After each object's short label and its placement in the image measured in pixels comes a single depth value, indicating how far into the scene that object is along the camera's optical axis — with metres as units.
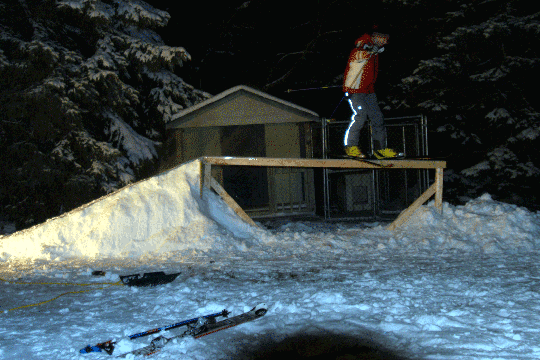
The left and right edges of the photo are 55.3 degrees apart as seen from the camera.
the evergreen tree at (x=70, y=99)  14.05
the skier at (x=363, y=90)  8.64
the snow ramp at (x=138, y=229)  7.93
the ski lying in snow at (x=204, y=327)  3.80
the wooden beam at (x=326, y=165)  8.95
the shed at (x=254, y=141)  14.36
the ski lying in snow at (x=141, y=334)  3.79
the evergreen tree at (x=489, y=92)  15.91
